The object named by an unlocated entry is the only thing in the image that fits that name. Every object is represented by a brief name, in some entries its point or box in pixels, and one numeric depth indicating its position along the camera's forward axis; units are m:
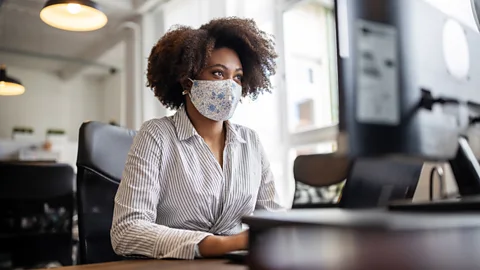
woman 0.93
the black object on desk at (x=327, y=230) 0.34
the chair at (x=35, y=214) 2.54
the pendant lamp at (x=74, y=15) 2.62
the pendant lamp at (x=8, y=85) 3.88
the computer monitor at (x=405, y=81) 0.40
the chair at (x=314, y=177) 1.10
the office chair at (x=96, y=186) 1.23
